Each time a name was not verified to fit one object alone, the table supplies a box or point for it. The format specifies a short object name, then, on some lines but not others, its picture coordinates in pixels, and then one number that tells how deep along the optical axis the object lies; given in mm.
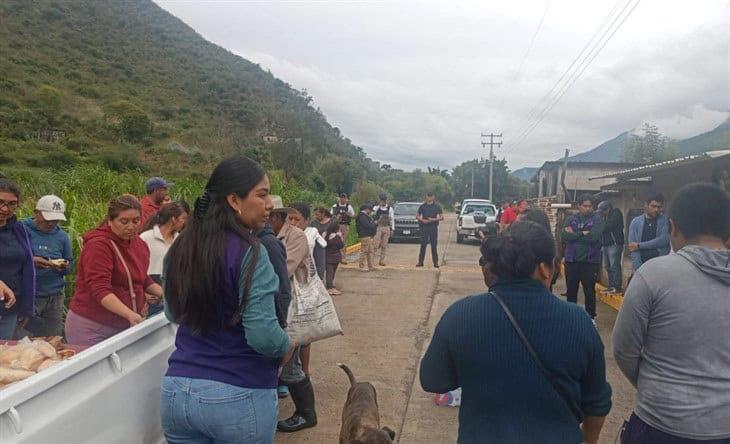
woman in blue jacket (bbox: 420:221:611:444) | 1797
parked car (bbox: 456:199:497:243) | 20047
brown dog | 3051
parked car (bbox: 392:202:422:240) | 19859
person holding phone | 4348
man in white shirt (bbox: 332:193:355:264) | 12336
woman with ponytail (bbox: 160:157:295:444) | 1841
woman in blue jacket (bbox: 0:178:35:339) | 3762
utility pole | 49562
